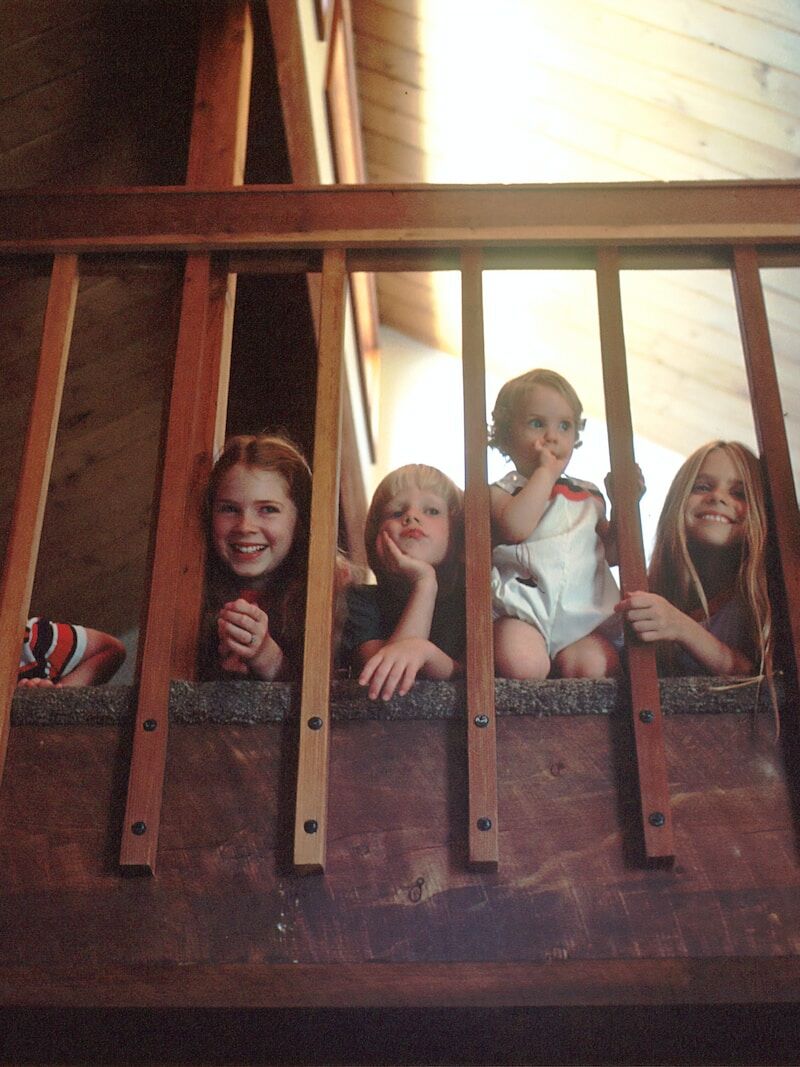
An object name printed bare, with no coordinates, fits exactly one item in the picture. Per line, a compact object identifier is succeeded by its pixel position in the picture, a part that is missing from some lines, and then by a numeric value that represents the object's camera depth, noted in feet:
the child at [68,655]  6.41
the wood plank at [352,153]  11.75
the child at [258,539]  5.55
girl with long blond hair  5.04
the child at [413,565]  5.55
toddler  5.30
